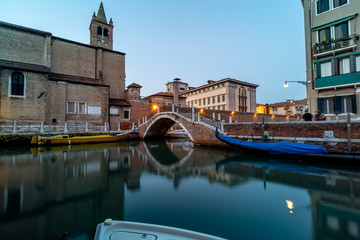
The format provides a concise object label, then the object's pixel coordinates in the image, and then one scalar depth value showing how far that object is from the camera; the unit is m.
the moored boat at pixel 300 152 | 6.60
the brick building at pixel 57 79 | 14.21
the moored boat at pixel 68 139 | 12.59
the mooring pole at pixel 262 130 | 9.25
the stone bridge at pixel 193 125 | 11.33
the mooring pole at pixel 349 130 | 6.60
